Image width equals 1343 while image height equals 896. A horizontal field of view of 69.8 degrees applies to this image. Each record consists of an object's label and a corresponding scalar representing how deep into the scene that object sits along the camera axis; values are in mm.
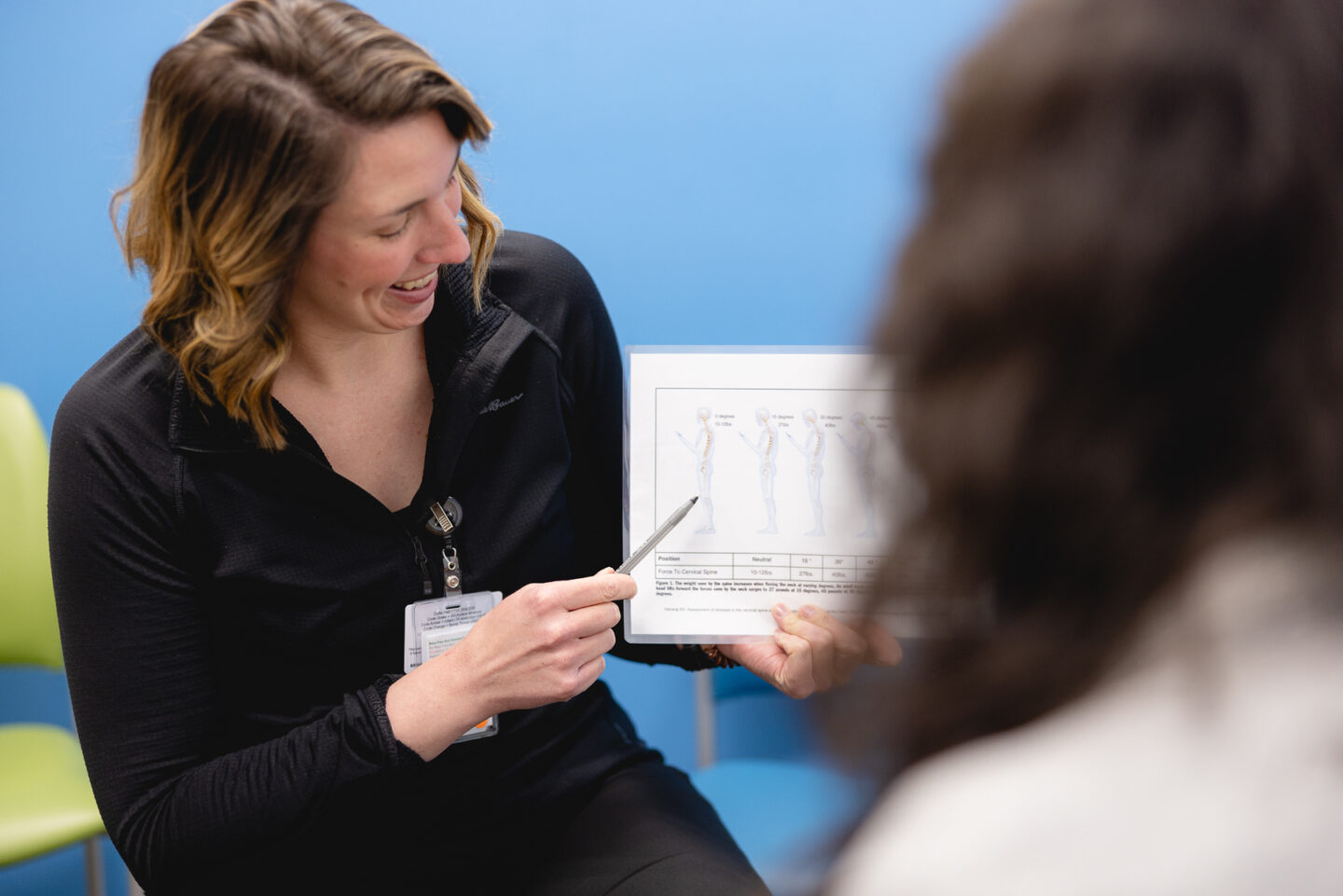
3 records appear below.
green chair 1236
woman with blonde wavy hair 803
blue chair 1195
